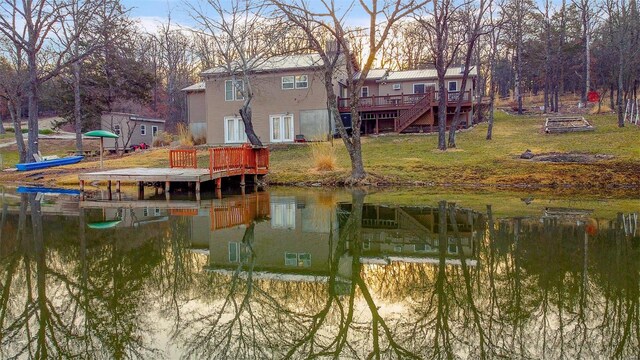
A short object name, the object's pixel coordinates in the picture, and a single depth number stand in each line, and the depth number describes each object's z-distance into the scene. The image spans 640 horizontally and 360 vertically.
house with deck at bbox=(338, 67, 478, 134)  38.56
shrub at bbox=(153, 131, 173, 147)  45.19
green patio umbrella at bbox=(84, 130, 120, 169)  26.37
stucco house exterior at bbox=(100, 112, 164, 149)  44.88
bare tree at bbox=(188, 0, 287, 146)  33.50
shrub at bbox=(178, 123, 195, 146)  40.59
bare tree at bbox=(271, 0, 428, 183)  22.00
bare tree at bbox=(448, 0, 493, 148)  28.41
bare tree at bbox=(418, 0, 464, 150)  27.64
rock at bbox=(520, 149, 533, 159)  25.93
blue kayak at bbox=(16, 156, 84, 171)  30.80
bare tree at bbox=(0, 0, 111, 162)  30.95
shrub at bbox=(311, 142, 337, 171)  26.00
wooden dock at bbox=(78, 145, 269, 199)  22.11
